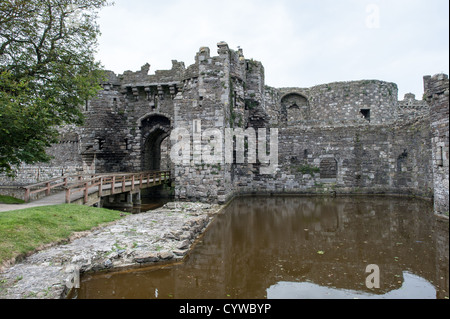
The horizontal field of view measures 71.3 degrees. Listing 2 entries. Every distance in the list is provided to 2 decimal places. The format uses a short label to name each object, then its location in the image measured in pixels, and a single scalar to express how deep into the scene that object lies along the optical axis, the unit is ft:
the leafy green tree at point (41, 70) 28.63
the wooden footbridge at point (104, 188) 34.94
